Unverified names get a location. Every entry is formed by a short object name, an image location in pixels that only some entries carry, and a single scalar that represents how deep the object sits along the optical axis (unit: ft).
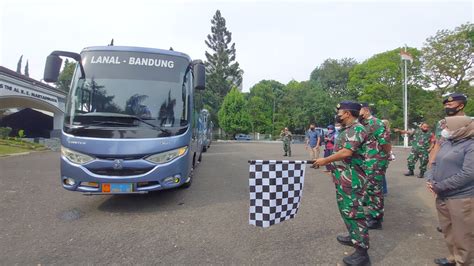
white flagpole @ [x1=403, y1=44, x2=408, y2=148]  98.73
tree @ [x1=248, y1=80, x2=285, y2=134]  189.16
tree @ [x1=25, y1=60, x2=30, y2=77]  217.56
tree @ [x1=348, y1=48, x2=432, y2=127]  130.31
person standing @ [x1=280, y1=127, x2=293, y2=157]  53.60
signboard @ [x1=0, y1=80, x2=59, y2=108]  59.18
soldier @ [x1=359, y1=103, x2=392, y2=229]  14.15
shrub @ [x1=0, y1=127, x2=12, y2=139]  70.69
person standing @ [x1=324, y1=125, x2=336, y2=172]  32.96
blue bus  16.38
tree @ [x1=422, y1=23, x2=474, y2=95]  104.63
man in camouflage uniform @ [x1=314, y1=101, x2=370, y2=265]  10.88
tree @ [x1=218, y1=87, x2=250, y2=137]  170.19
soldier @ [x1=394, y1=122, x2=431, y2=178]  29.74
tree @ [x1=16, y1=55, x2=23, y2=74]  213.21
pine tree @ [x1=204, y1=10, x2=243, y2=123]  186.19
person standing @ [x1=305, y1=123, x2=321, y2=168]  40.50
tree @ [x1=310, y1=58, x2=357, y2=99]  199.73
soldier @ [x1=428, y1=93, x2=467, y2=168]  11.39
